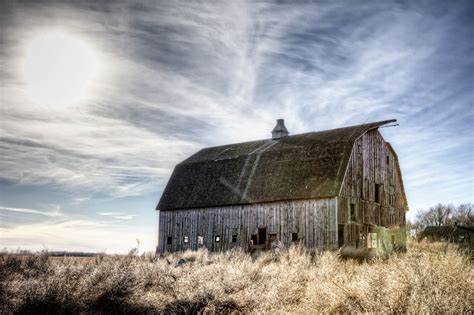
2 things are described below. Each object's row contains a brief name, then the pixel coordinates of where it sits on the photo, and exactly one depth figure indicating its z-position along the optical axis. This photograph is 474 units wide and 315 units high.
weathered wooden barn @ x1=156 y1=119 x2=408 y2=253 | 22.12
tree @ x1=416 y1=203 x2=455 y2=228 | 87.69
